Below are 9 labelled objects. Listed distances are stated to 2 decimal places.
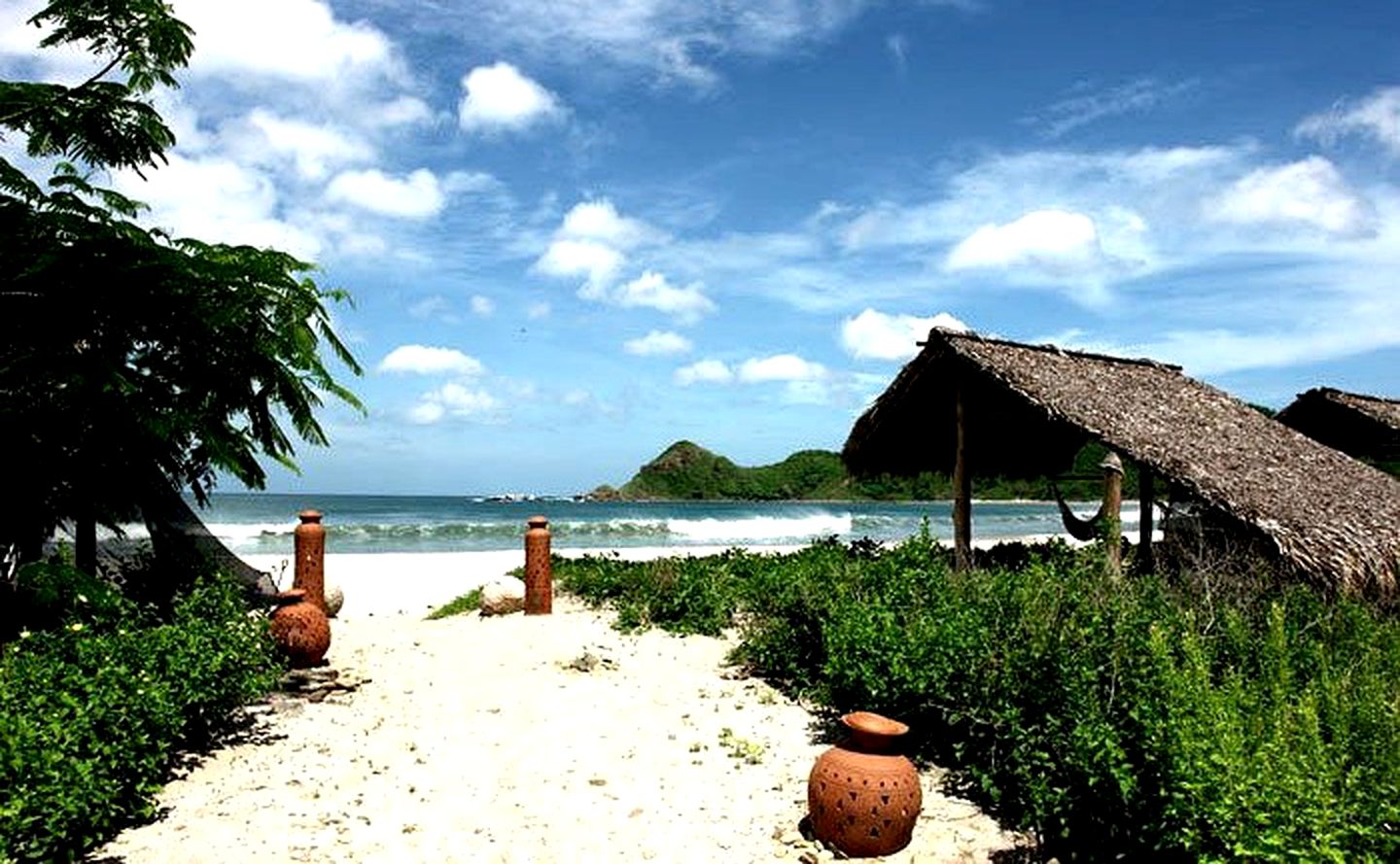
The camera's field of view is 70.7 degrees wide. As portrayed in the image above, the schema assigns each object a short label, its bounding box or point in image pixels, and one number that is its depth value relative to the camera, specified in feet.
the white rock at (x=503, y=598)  40.96
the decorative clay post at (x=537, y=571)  39.14
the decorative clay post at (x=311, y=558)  33.73
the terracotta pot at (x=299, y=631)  27.22
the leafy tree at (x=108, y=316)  16.79
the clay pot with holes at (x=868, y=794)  16.12
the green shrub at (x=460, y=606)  43.73
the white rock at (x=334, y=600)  41.86
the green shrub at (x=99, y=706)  14.26
